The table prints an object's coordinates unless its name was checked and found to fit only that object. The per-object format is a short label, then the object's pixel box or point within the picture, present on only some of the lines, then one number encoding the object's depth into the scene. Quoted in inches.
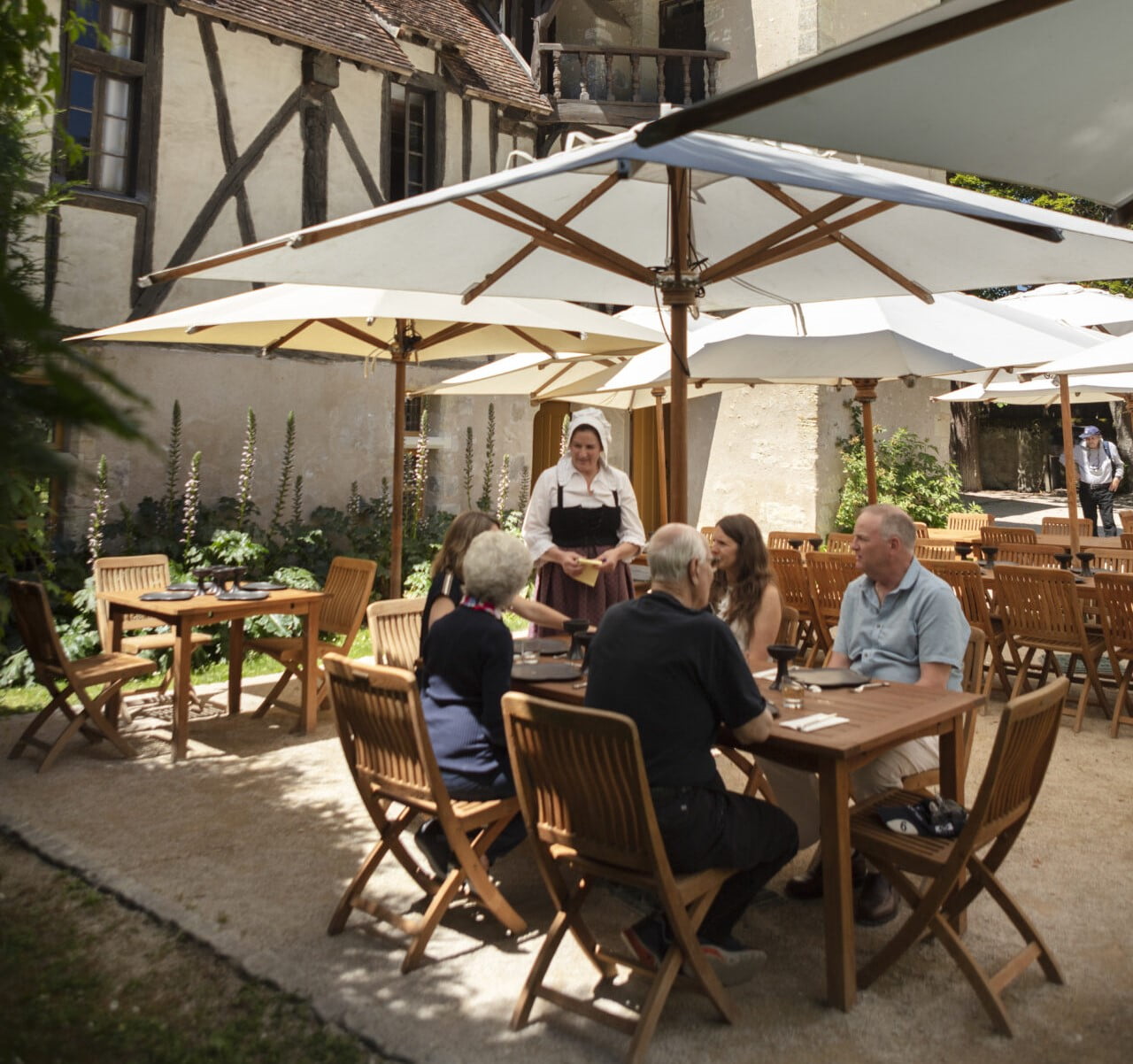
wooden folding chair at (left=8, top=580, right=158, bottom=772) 212.2
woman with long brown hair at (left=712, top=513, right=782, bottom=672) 168.2
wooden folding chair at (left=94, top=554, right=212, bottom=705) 259.0
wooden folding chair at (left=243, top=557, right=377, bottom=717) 252.4
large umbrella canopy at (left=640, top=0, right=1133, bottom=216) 77.3
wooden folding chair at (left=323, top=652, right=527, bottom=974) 126.5
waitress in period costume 215.0
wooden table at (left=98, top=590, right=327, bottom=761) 223.6
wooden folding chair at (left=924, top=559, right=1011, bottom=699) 247.4
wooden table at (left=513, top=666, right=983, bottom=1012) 117.4
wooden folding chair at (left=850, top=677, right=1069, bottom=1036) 112.5
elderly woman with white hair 134.5
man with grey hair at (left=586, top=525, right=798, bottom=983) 113.8
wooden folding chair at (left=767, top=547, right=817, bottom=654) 292.8
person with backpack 515.8
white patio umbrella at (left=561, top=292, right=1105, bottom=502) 270.7
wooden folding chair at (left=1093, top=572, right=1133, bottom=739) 231.5
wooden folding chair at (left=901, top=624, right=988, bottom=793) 150.8
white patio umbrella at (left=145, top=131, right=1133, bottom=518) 130.3
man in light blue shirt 147.6
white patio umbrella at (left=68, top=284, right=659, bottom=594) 231.5
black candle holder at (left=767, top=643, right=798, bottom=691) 142.6
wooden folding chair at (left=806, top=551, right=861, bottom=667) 278.4
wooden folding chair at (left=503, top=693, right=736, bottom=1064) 106.3
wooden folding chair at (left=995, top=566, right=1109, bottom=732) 238.7
